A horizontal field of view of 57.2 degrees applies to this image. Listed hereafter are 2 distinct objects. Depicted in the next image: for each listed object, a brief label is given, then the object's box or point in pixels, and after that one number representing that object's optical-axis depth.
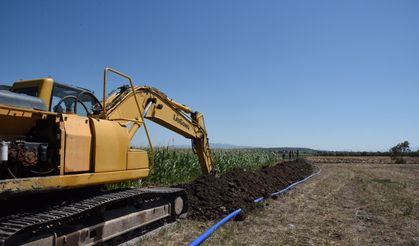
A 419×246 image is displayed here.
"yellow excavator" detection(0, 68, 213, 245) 4.76
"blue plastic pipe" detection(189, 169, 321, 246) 6.43
